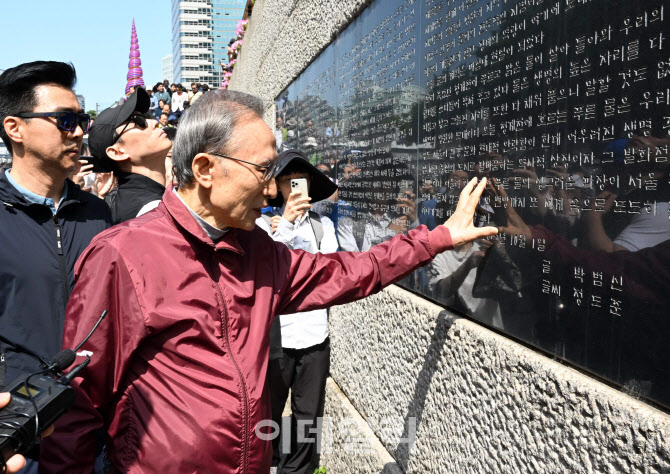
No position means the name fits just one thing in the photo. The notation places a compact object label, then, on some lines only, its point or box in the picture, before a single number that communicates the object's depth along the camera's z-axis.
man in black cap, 2.78
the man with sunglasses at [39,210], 2.07
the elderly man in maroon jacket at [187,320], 1.63
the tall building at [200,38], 128.75
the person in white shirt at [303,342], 3.59
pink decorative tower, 24.38
